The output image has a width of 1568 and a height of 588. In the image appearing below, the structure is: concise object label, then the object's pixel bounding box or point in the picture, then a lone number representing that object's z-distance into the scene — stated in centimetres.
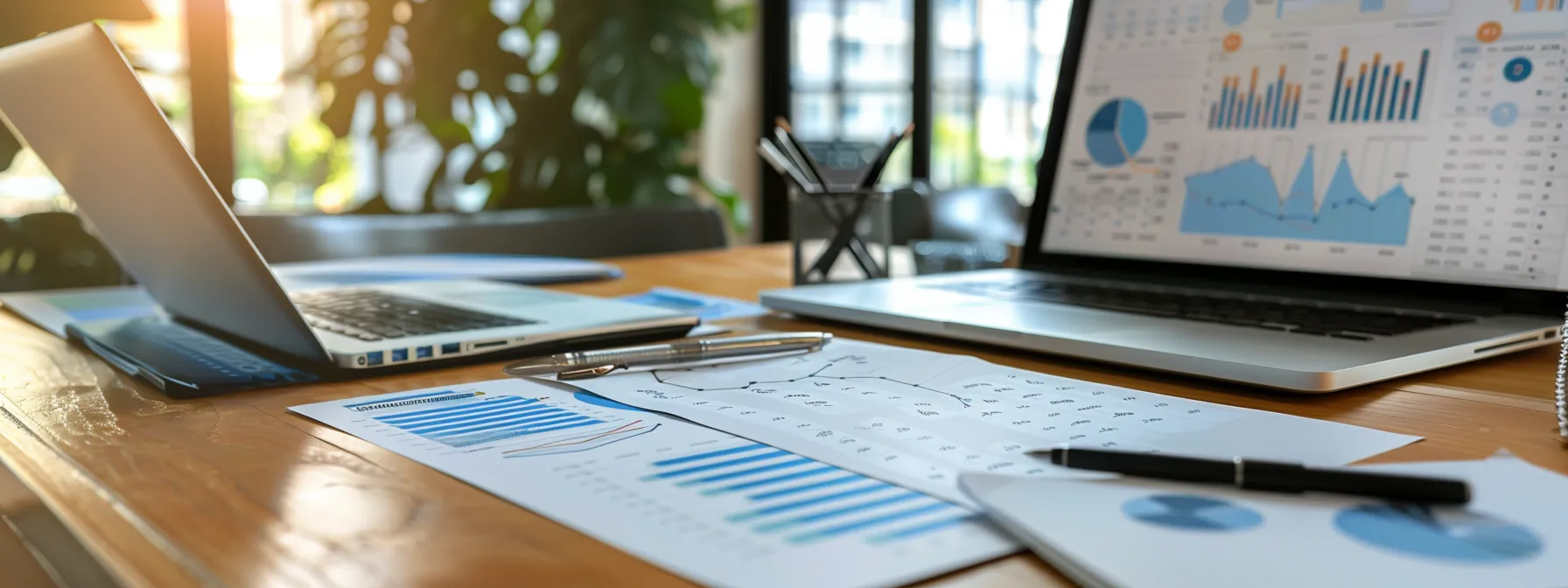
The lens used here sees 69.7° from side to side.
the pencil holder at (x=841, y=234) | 100
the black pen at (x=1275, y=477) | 37
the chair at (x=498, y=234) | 156
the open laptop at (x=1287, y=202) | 68
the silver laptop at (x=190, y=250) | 55
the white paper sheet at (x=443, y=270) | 114
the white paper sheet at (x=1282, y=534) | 31
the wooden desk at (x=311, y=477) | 34
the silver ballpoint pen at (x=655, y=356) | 64
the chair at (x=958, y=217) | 285
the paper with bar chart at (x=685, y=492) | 34
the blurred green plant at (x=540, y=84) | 320
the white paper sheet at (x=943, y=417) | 45
